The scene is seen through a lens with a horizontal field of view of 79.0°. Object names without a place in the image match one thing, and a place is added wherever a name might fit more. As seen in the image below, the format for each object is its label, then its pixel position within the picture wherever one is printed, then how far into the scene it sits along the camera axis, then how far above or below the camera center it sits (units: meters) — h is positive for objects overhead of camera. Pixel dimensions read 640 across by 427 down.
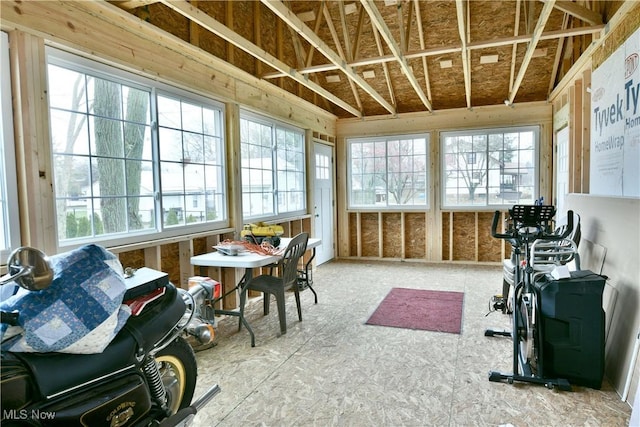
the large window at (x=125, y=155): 2.77 +0.37
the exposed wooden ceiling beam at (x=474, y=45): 3.71 +1.53
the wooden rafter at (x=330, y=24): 4.63 +2.13
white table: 3.42 -0.59
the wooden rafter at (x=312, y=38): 3.05 +1.48
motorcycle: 1.33 -0.67
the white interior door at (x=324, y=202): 6.83 -0.15
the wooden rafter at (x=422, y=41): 5.14 +2.11
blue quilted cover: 1.38 -0.40
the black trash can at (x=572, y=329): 2.59 -0.96
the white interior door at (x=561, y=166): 5.46 +0.31
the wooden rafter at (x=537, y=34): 3.11 +1.44
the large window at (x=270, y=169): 4.85 +0.37
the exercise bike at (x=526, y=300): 2.70 -0.82
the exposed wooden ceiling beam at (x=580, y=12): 3.46 +1.60
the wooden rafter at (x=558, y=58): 5.00 +1.86
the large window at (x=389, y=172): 7.14 +0.39
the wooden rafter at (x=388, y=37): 3.09 +1.47
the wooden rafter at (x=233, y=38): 2.90 +1.43
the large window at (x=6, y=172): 2.37 +0.18
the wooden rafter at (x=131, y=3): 2.93 +1.49
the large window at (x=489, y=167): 6.54 +0.39
